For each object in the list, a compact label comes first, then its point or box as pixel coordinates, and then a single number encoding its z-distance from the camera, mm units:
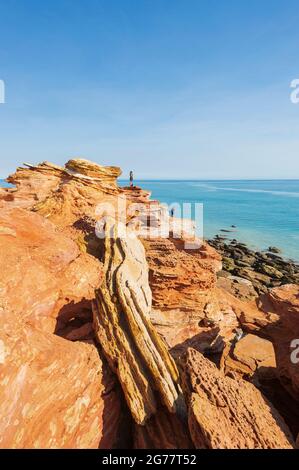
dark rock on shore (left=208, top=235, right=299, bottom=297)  24469
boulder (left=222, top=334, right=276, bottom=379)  7957
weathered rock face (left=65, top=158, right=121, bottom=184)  16812
